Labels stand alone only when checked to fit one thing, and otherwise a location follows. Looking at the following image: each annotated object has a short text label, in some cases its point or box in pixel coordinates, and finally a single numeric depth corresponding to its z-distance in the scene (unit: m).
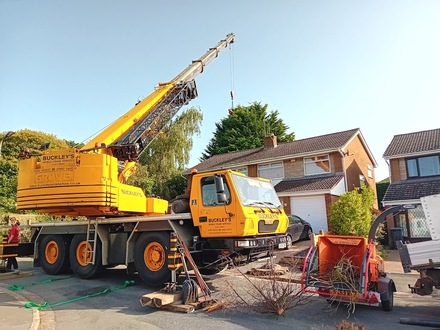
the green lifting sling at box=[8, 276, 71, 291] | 9.10
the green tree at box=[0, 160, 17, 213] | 24.42
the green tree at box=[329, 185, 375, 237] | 14.38
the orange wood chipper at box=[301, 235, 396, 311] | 6.22
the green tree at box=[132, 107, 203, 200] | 30.89
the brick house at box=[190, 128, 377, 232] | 20.80
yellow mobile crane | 8.12
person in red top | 11.95
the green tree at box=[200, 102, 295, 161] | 38.38
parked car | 16.70
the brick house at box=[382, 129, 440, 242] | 17.50
